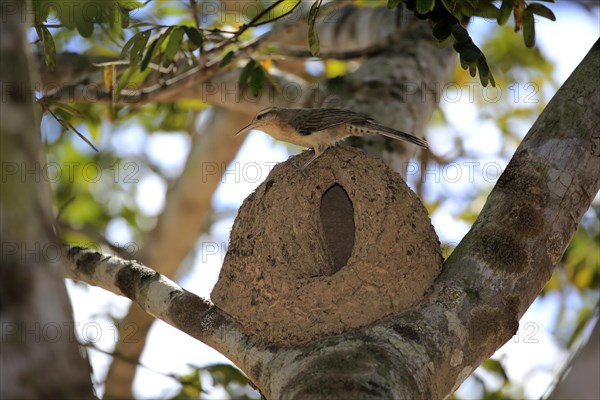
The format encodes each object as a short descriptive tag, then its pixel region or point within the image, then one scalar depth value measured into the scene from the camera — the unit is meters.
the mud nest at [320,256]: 8.78
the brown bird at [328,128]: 11.20
